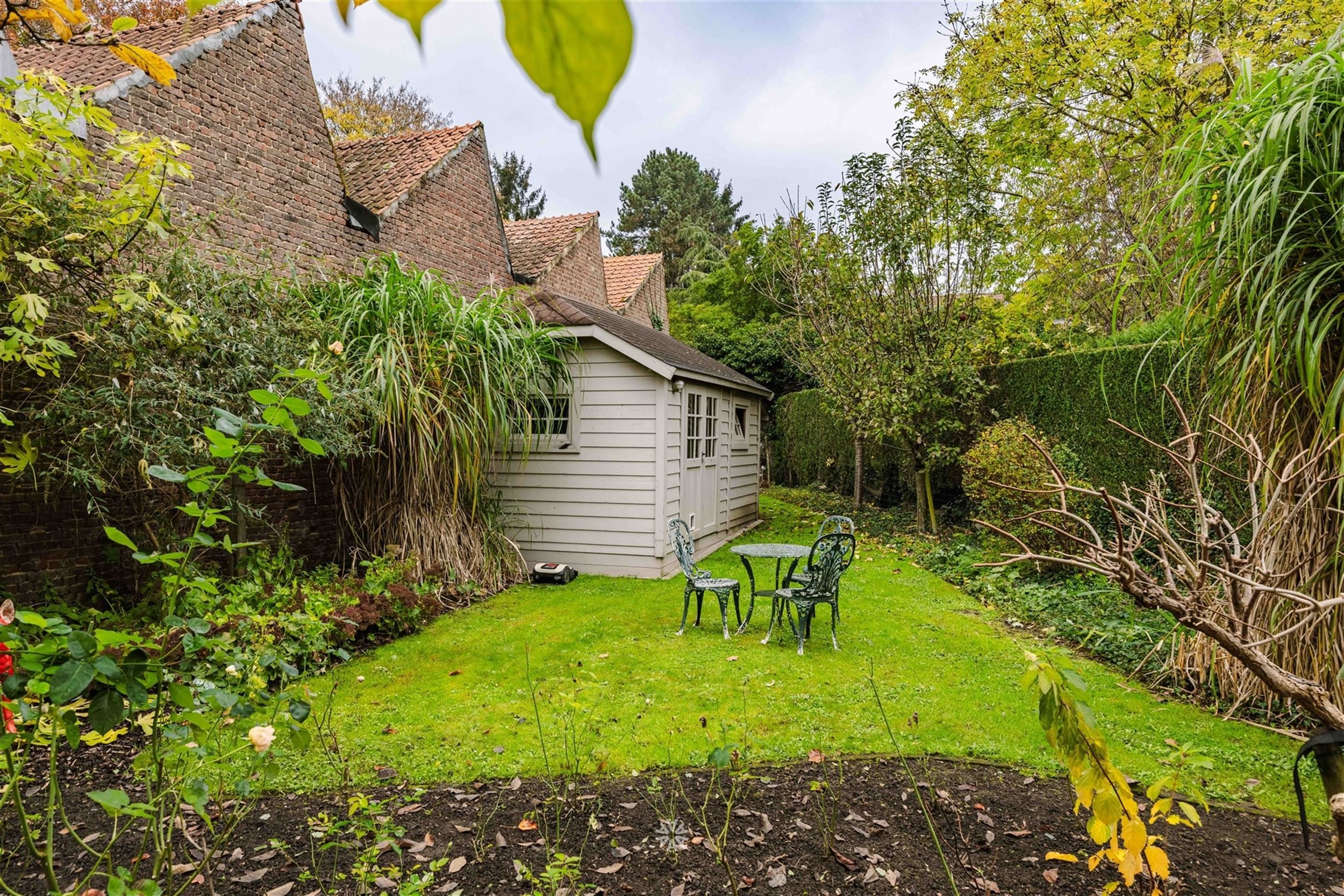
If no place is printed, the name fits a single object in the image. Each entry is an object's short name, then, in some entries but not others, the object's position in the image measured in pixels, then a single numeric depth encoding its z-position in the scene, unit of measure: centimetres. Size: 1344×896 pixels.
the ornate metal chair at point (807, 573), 550
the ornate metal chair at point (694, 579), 566
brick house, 638
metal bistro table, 617
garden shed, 787
